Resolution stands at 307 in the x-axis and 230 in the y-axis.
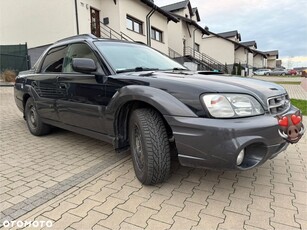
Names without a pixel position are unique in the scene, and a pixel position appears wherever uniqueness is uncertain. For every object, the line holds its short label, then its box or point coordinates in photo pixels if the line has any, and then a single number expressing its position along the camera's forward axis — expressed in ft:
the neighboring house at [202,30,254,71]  116.67
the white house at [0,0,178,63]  41.93
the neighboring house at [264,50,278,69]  247.09
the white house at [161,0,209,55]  79.20
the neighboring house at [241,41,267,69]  174.51
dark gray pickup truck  6.97
